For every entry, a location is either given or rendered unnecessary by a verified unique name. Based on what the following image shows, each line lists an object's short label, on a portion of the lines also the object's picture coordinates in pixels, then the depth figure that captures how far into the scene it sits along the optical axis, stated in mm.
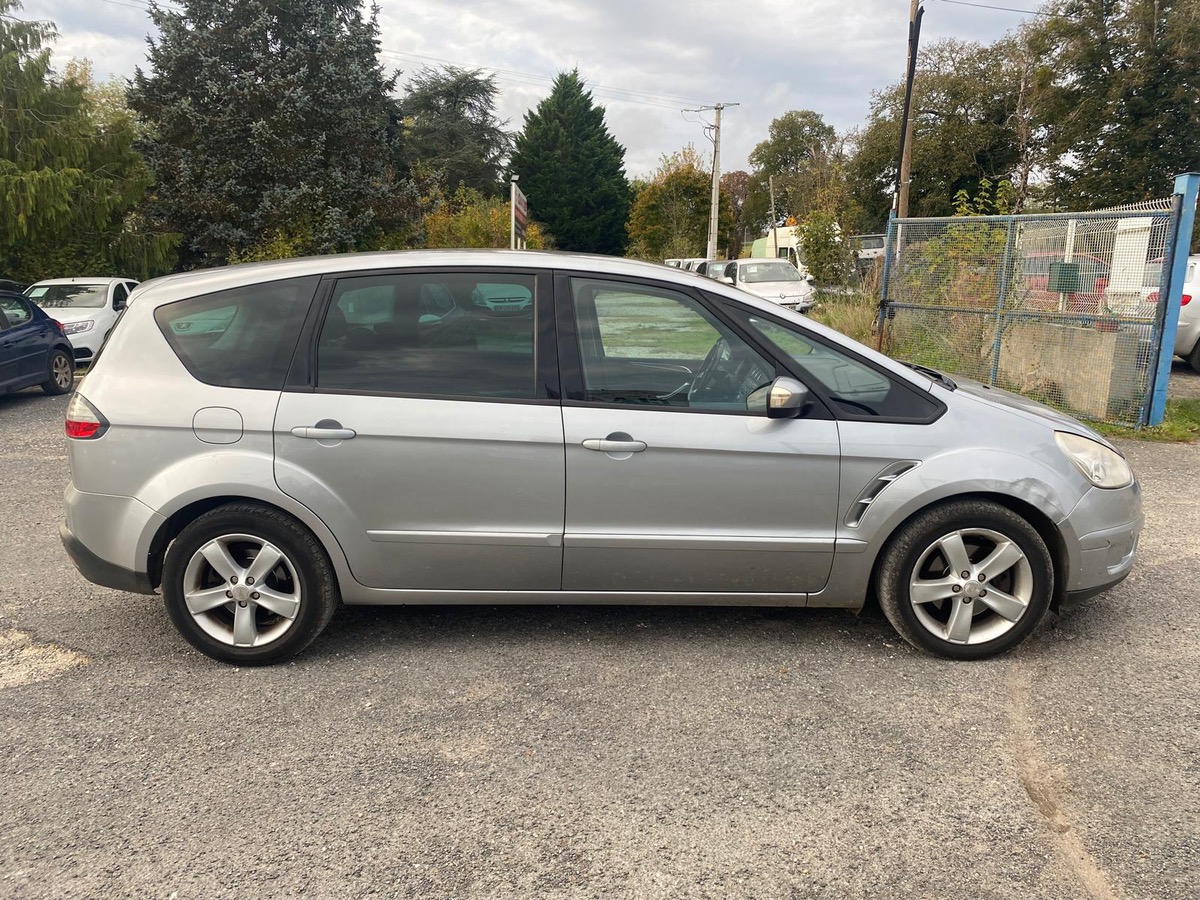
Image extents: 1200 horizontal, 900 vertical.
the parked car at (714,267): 26903
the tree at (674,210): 56750
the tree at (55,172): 17734
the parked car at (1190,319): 12977
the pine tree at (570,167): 60250
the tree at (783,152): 79944
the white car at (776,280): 22069
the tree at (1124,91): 34750
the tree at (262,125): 22781
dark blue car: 10797
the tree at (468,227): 33312
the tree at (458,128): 55500
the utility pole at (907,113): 21766
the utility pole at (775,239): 40000
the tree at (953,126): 44812
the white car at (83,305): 13711
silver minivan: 3684
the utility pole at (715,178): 40562
